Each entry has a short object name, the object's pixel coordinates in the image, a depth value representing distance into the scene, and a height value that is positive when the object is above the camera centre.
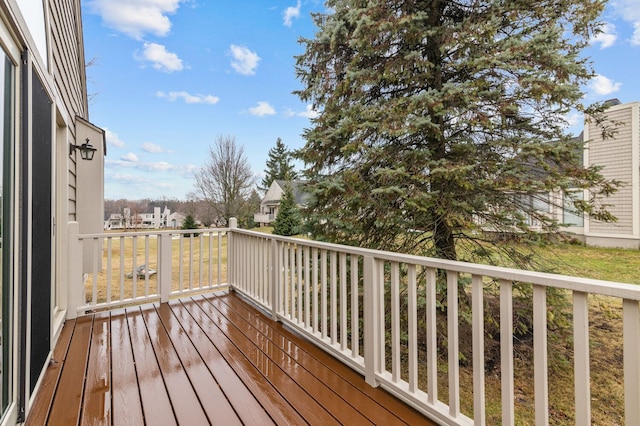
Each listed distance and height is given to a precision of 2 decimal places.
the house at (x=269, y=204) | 22.80 +0.64
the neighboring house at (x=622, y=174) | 5.91 +0.75
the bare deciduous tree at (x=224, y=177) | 14.88 +1.78
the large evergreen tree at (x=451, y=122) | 2.82 +0.92
